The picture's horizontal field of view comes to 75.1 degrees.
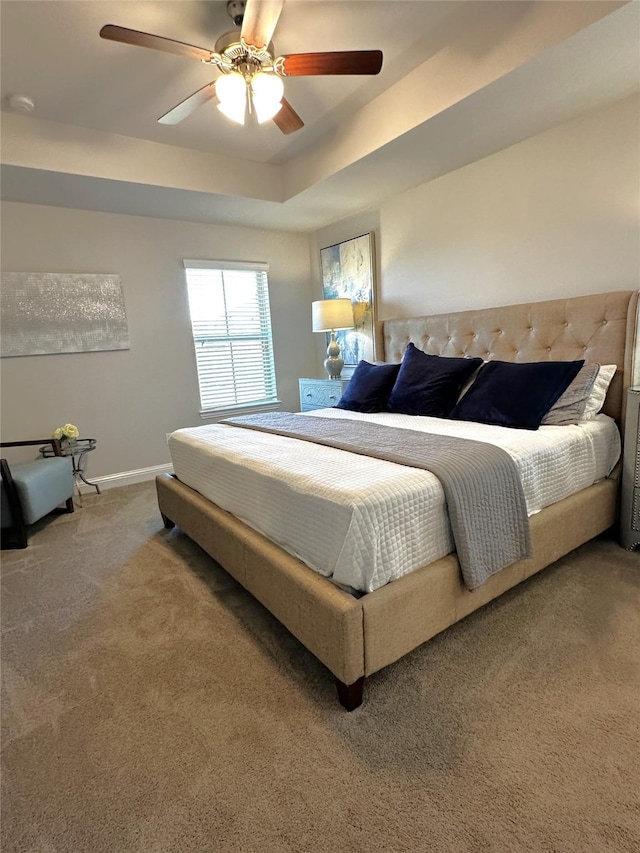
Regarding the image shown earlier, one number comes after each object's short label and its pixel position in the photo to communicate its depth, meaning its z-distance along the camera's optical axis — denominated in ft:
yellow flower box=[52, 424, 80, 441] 10.89
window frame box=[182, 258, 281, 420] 13.82
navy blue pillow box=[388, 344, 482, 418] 9.14
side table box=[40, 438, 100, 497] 11.14
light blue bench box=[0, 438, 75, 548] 8.77
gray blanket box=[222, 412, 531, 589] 5.05
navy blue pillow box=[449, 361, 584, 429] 7.43
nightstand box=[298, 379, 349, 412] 12.80
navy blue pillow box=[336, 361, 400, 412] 10.28
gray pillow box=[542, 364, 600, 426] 7.38
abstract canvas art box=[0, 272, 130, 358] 10.90
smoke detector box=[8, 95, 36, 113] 7.88
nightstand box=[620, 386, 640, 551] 7.16
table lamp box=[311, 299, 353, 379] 12.85
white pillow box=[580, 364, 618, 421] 7.58
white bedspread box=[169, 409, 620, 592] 4.49
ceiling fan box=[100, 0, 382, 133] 5.52
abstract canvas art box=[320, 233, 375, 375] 13.47
